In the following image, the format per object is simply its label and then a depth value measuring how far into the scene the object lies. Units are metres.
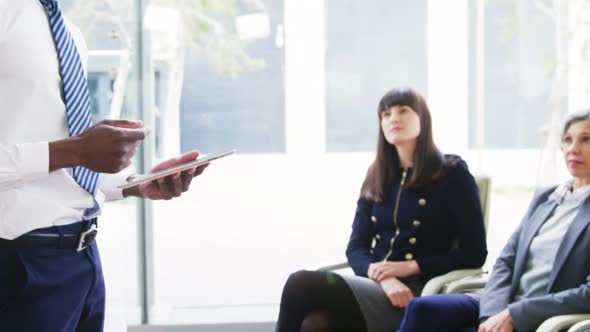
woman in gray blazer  2.21
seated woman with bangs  2.66
